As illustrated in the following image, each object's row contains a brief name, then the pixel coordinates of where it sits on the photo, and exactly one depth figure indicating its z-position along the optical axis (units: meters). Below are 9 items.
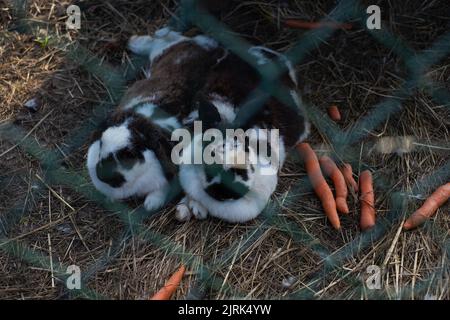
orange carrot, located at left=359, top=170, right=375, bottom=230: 3.09
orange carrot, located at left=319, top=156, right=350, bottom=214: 3.19
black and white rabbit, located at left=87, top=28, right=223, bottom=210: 3.20
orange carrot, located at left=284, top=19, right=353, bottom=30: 3.67
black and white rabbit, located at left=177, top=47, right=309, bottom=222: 3.01
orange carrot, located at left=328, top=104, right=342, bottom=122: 3.59
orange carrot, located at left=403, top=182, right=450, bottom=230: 3.04
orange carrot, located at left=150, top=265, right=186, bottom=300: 2.88
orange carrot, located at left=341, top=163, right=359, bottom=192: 3.28
